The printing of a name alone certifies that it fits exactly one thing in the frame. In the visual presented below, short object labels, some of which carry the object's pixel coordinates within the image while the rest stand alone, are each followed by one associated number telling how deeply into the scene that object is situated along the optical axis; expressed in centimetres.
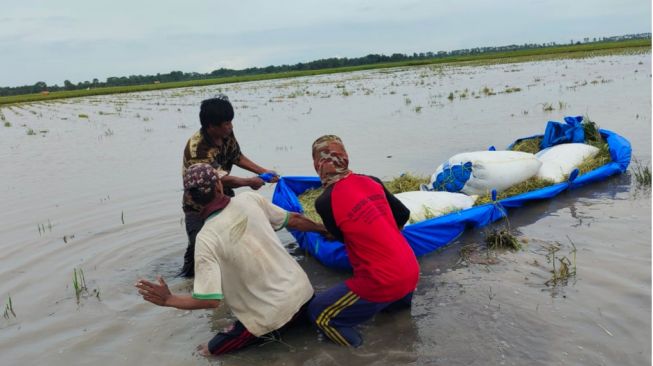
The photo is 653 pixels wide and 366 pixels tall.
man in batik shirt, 378
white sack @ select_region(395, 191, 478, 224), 434
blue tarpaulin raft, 401
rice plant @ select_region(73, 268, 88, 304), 389
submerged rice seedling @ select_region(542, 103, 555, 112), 1112
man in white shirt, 248
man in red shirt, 276
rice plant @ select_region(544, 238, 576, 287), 341
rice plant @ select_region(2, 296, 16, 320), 362
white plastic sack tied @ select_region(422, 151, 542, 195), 491
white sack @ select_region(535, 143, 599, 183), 536
